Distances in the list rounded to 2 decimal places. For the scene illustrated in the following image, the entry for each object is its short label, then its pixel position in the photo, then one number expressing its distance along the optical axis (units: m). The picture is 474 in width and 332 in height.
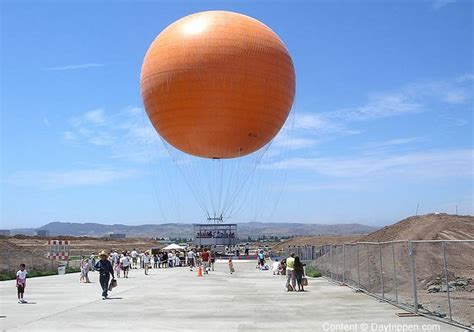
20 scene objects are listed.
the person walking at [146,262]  33.88
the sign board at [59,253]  36.91
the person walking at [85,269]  26.91
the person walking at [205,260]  33.47
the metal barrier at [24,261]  34.57
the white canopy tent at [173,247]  58.81
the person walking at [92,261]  31.25
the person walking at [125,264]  30.56
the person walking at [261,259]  39.28
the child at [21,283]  18.08
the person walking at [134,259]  42.43
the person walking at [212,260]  37.31
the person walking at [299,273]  20.95
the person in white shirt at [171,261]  44.24
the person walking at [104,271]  18.91
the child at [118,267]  30.70
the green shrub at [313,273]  29.05
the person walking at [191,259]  39.93
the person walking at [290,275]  21.00
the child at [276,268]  32.41
